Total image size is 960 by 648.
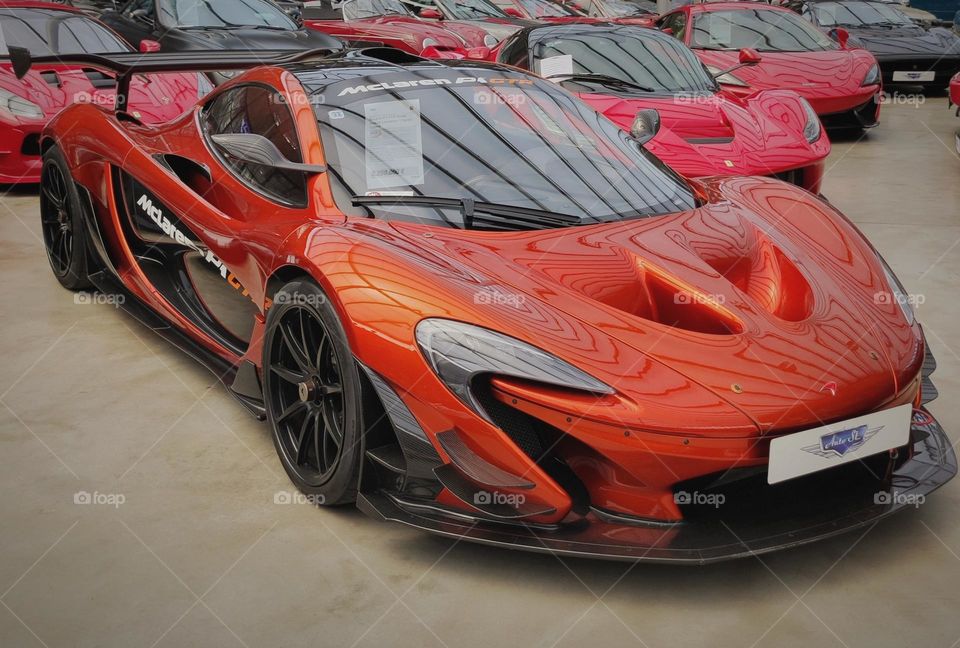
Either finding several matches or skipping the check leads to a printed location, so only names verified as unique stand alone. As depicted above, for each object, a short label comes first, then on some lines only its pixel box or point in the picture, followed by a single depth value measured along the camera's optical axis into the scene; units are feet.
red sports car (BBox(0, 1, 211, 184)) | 21.17
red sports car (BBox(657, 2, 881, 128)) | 27.40
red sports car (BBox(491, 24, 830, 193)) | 18.83
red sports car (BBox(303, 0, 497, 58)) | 32.24
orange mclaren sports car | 7.86
